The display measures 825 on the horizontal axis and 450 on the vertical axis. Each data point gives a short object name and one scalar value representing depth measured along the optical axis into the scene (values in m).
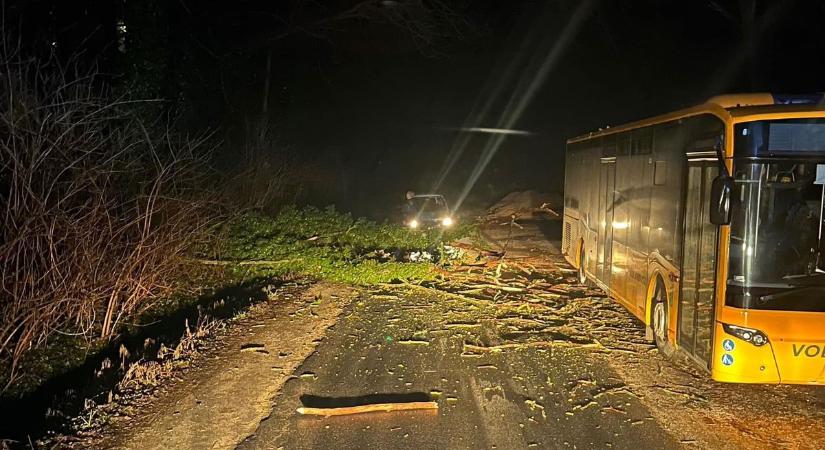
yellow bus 6.32
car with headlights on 21.58
